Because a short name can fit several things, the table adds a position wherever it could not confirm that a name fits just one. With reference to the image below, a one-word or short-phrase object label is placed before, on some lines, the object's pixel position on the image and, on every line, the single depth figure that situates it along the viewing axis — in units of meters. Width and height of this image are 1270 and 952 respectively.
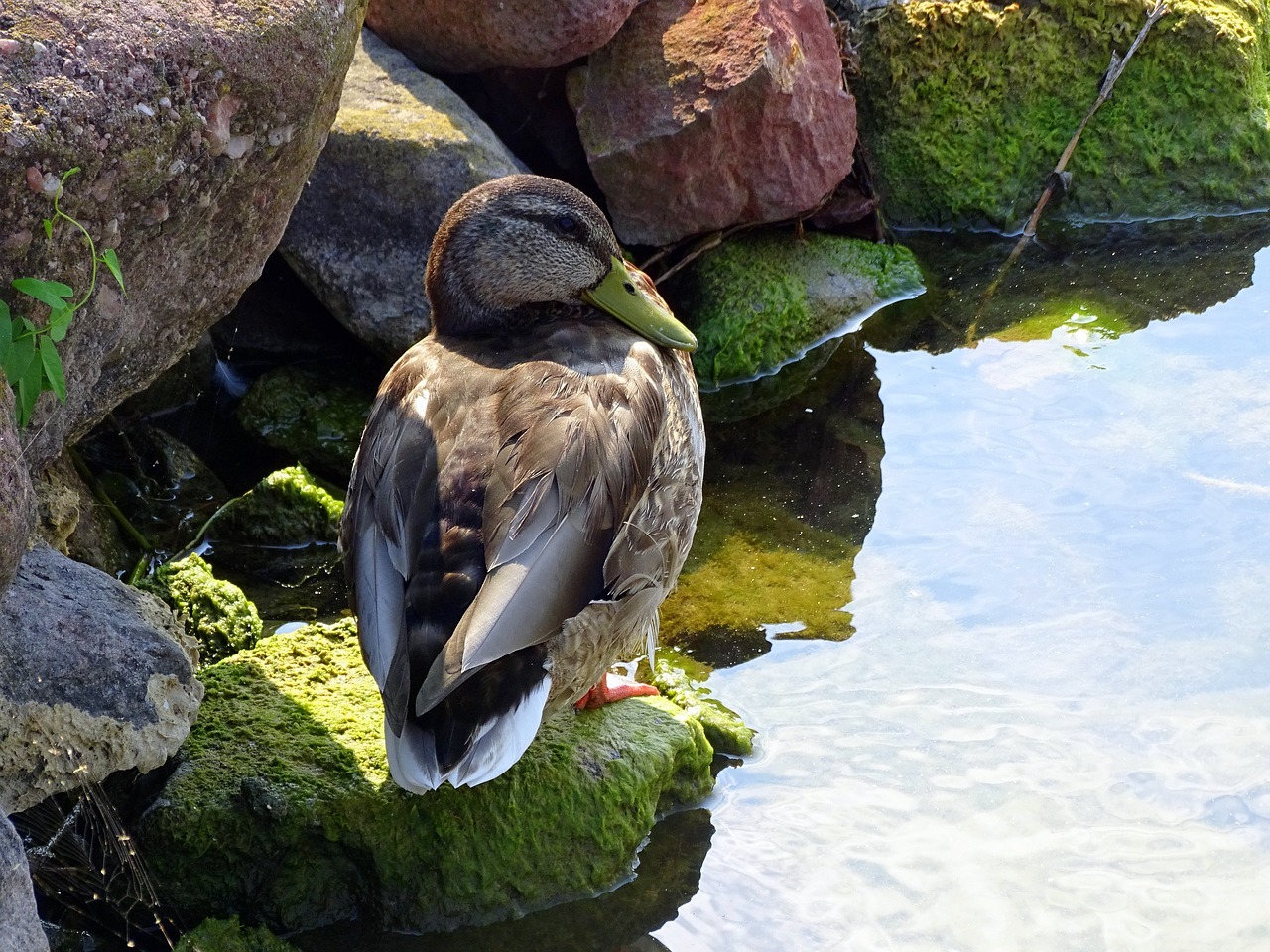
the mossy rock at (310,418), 5.39
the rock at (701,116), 5.81
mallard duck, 3.06
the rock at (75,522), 3.90
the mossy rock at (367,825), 3.36
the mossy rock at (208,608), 4.19
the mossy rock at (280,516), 4.93
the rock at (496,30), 5.70
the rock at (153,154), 2.93
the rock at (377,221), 5.45
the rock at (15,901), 2.56
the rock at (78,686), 2.95
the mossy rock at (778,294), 6.01
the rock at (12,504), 2.53
